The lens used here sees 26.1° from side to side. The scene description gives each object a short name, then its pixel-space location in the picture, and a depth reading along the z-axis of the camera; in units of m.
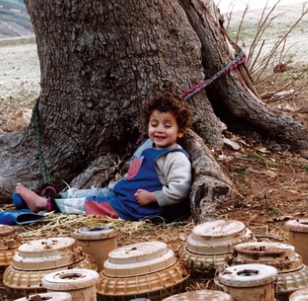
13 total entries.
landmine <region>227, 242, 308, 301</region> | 2.72
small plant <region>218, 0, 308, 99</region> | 7.83
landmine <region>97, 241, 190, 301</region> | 2.86
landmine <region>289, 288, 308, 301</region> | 2.26
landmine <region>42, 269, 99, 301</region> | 2.54
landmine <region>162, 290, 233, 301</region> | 2.33
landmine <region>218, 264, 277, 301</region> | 2.40
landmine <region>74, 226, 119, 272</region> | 3.35
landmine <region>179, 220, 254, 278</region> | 3.12
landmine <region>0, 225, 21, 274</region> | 3.55
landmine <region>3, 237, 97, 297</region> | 3.04
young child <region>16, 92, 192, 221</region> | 4.90
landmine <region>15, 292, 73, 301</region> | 2.40
